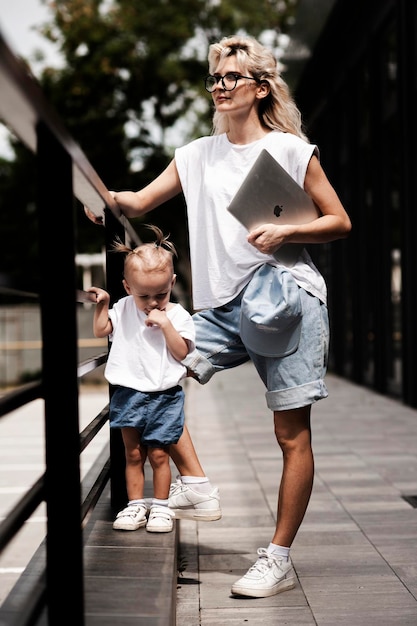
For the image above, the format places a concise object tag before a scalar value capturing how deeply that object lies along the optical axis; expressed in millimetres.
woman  5556
